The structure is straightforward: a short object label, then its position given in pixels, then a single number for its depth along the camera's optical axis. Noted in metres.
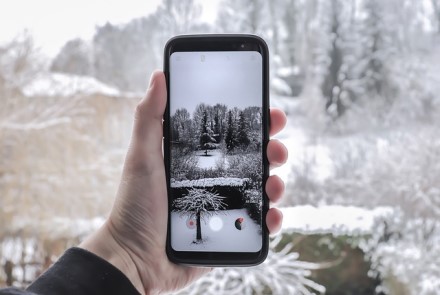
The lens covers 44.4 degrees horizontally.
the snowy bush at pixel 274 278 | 1.38
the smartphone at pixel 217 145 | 0.59
